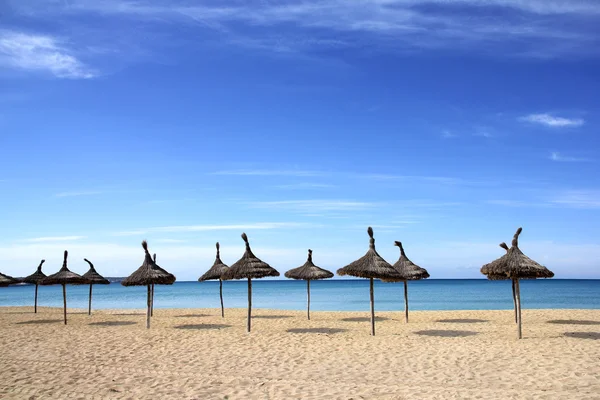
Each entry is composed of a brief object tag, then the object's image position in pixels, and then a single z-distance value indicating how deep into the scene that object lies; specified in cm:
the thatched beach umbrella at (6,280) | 2288
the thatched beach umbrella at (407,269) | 1866
